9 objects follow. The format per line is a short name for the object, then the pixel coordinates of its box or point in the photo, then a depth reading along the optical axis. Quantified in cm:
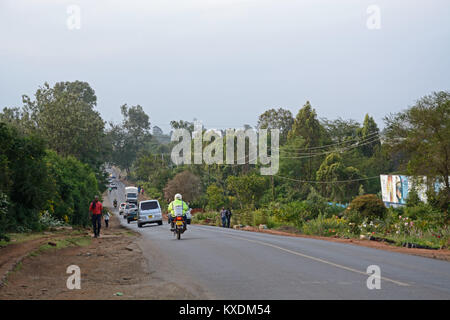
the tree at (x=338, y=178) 6569
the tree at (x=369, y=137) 7219
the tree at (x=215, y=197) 7075
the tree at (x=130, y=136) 13650
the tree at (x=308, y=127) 7569
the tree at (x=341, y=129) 8188
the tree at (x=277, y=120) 9369
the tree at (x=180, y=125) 12594
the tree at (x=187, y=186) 8462
